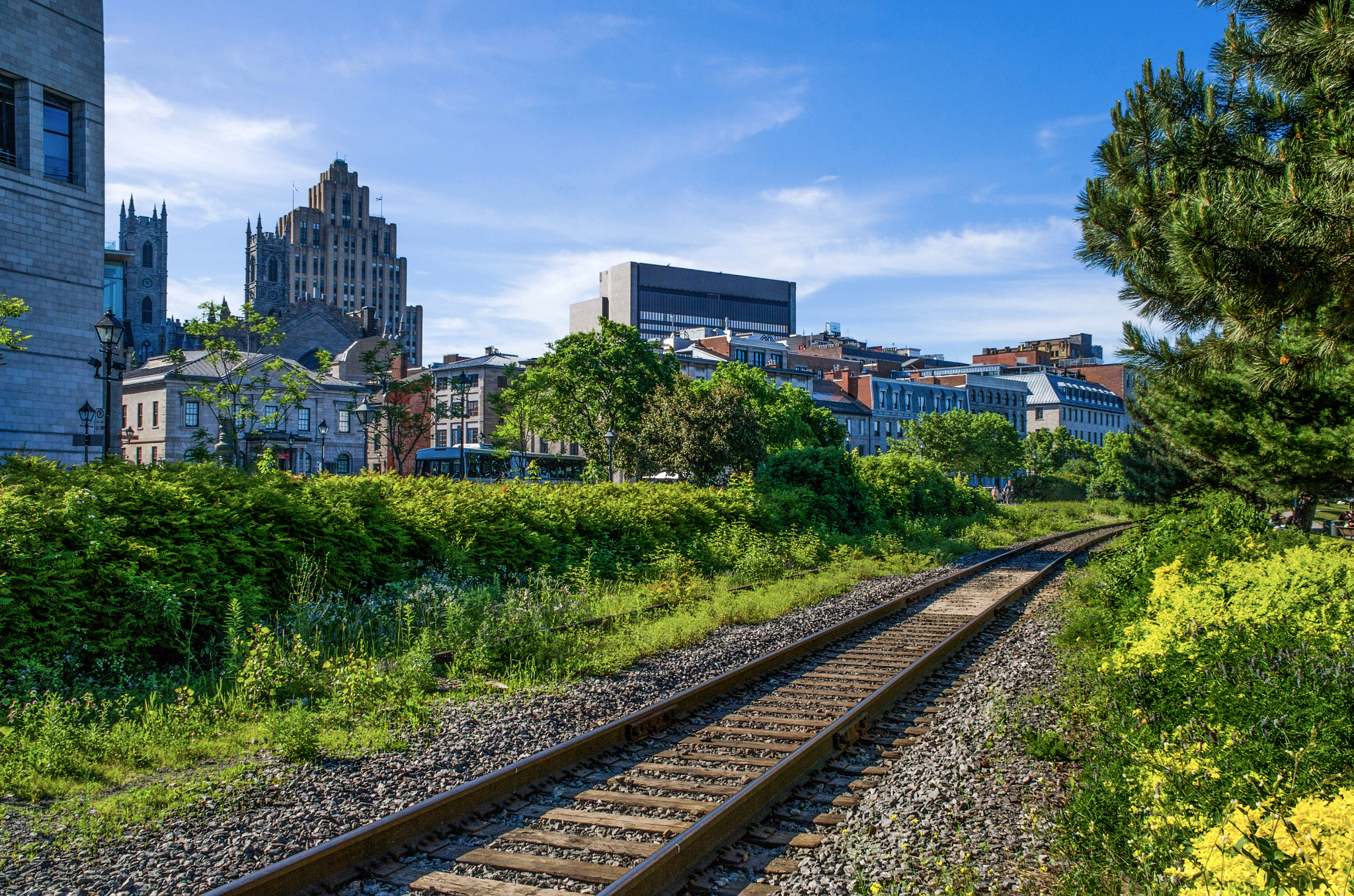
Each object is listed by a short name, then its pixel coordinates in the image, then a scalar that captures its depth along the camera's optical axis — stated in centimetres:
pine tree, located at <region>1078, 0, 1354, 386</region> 850
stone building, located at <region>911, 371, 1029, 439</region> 12312
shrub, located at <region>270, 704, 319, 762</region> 695
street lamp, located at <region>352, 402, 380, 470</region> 4200
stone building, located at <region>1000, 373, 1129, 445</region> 13162
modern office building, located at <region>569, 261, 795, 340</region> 15825
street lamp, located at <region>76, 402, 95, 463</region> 2820
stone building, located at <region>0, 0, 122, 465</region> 2775
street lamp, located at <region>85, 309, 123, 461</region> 2042
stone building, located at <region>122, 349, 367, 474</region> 6406
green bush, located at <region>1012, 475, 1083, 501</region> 7656
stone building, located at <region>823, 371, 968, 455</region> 10738
